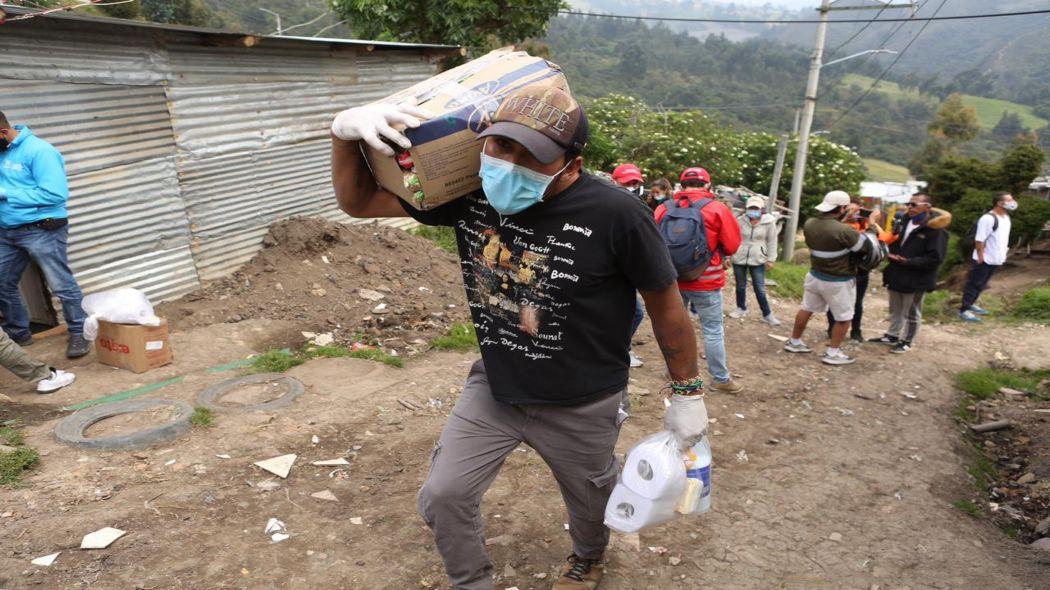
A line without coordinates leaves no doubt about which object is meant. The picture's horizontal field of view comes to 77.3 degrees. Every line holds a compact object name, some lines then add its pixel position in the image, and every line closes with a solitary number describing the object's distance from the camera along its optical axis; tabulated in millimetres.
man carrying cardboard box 2062
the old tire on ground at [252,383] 4441
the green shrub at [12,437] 3705
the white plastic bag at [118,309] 4953
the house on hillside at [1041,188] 27984
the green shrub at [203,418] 4094
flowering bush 22344
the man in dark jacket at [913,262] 6703
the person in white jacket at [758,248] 8250
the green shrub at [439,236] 9852
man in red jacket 5395
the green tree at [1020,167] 20391
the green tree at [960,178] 22094
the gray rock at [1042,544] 3423
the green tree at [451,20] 13648
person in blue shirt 4766
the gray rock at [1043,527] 3632
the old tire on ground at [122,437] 3746
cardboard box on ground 4984
